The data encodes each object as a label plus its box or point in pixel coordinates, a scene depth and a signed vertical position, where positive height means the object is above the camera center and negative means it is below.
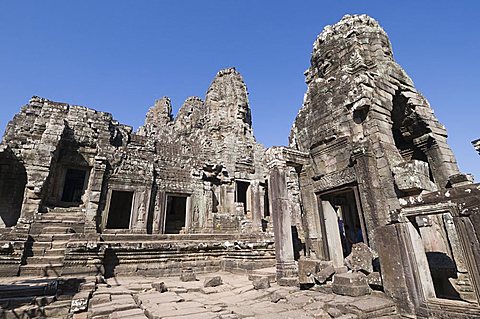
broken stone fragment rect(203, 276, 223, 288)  6.29 -1.10
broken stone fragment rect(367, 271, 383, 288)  4.53 -0.82
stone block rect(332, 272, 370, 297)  4.45 -0.91
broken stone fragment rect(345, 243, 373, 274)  5.01 -0.48
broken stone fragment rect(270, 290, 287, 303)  4.56 -1.12
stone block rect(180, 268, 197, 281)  7.81 -1.19
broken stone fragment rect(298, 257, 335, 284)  5.17 -0.74
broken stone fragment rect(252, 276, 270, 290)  5.70 -1.07
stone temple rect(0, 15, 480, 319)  4.10 +0.80
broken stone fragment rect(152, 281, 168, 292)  5.93 -1.15
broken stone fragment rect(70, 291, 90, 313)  4.32 -1.10
